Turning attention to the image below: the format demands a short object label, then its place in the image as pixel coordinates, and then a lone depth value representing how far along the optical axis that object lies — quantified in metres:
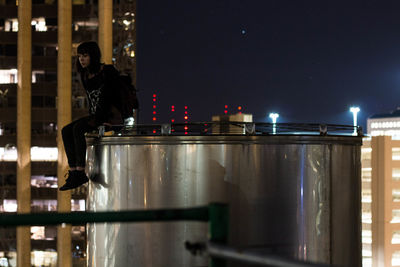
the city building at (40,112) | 55.97
